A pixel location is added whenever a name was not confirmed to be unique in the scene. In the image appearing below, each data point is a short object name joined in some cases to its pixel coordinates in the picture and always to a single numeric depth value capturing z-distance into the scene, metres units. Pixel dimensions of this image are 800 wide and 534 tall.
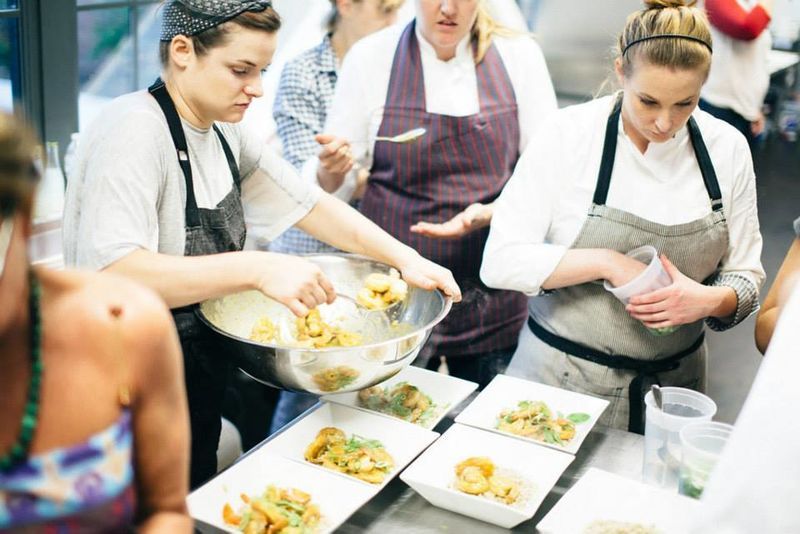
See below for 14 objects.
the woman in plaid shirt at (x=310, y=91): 3.02
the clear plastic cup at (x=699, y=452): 1.50
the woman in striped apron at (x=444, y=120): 2.66
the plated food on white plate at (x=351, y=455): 1.68
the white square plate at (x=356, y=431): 1.77
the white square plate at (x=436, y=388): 1.96
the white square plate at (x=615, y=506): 1.54
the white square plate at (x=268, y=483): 1.52
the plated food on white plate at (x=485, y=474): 1.56
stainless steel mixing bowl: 1.65
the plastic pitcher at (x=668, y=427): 1.66
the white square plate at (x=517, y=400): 1.91
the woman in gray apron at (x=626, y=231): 2.07
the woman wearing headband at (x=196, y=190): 1.65
